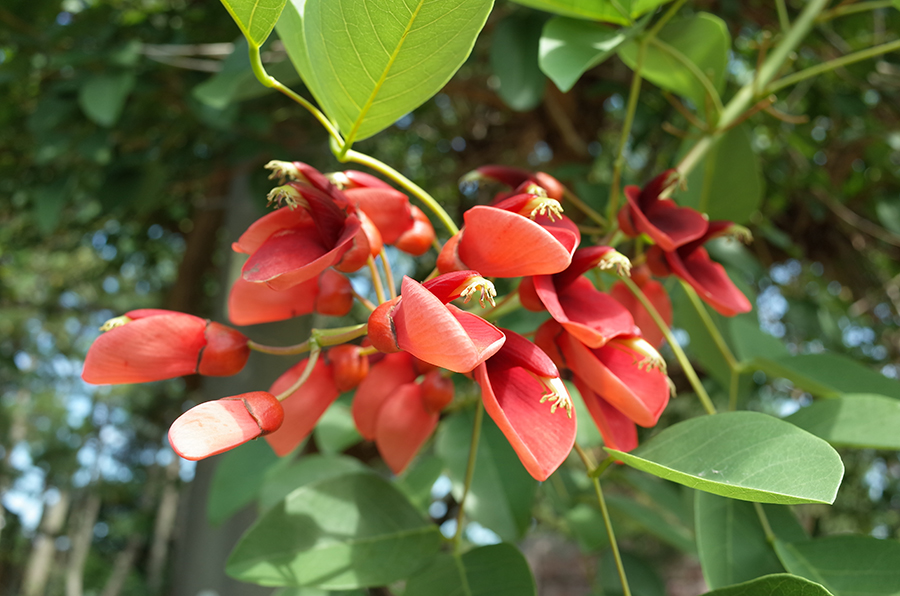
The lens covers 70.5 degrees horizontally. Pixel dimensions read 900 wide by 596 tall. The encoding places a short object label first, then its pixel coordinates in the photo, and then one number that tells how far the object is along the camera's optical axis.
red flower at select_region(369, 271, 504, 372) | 0.28
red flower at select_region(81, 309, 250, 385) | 0.38
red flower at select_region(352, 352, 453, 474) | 0.46
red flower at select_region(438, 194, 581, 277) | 0.33
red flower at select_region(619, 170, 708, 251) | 0.44
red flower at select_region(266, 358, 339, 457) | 0.43
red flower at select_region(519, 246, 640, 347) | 0.35
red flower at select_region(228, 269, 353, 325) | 0.43
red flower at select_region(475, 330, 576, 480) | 0.32
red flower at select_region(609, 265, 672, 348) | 0.52
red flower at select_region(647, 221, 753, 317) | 0.46
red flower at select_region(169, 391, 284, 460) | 0.29
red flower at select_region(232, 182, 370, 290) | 0.36
